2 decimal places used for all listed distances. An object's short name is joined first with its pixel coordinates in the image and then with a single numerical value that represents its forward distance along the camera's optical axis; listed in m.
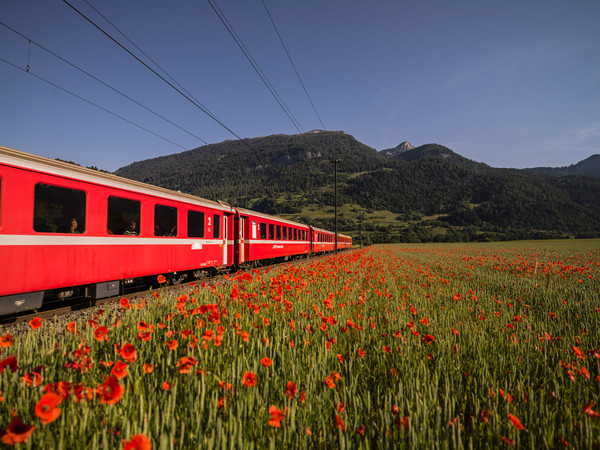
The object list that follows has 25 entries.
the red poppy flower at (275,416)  1.18
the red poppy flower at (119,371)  1.42
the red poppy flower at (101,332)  2.10
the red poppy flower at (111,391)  1.15
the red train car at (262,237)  14.59
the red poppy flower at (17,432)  0.88
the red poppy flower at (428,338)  2.34
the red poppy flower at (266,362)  1.68
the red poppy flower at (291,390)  1.46
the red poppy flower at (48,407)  0.97
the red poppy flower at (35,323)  2.19
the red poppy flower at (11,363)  1.47
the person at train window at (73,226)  5.95
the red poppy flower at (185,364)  1.56
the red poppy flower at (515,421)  1.13
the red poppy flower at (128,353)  1.58
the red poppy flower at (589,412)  1.39
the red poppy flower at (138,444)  0.85
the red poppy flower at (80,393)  1.25
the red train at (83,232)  5.02
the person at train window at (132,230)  7.32
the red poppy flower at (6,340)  1.74
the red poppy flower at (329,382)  1.49
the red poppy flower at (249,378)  1.48
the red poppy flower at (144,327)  2.07
